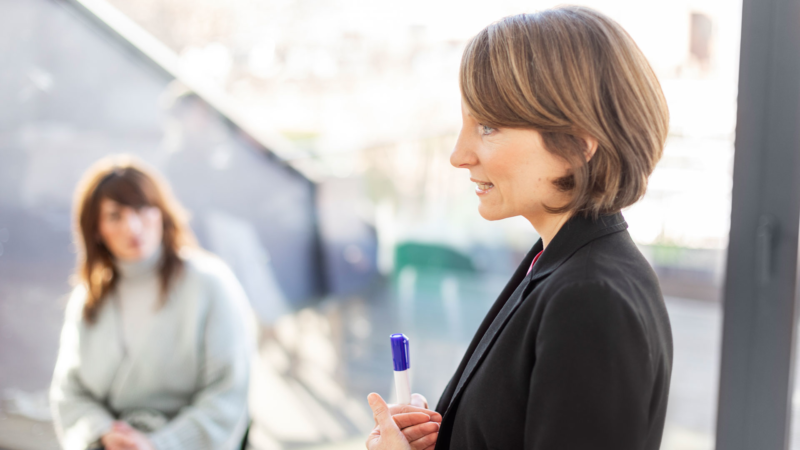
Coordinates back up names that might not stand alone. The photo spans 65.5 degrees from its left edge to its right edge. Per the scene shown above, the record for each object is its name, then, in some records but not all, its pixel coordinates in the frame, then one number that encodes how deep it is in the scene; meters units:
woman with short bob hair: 0.66
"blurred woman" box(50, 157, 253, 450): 1.79
